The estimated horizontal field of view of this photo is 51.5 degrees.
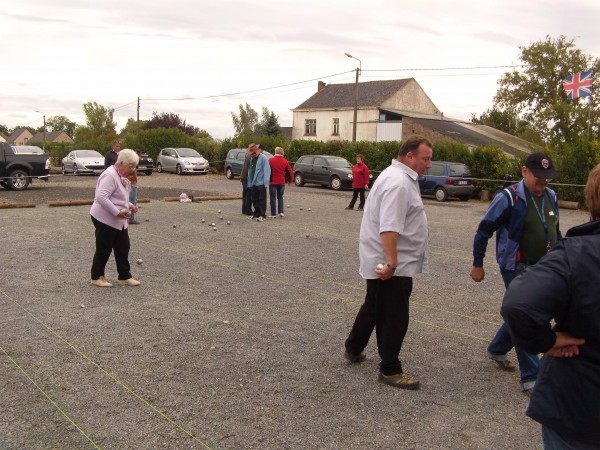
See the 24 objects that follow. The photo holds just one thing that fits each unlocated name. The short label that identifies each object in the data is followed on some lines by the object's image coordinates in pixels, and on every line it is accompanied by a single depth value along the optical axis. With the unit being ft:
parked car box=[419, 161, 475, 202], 78.74
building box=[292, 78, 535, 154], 162.61
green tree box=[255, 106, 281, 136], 195.62
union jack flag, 81.51
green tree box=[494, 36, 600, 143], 155.22
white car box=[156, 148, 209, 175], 117.19
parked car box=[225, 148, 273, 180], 107.24
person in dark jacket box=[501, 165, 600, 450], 6.88
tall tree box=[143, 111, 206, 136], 217.36
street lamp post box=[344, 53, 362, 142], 123.94
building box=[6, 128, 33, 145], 521.65
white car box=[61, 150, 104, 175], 110.56
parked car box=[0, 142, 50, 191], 73.67
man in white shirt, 14.43
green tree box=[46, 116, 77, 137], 463.01
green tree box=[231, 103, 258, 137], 288.30
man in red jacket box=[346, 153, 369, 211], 59.47
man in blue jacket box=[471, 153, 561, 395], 14.84
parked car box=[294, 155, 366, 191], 91.15
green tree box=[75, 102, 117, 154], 241.55
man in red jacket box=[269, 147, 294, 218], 50.85
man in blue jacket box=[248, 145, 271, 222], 48.11
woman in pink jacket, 24.29
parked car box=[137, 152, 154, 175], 116.16
